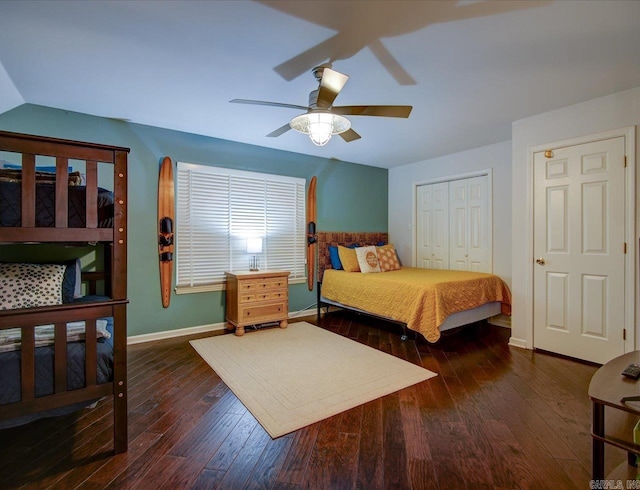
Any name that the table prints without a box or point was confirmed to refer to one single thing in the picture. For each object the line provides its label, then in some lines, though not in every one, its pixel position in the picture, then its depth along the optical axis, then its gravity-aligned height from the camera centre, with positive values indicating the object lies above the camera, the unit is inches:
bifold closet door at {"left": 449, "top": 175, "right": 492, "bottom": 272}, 176.7 +11.2
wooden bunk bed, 61.8 -10.4
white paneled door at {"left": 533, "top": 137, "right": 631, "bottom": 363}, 112.4 -2.1
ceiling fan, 81.2 +38.8
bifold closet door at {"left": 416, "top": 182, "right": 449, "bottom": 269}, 197.6 +11.8
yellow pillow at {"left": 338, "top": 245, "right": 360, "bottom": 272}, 186.1 -9.1
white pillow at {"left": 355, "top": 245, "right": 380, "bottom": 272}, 180.5 -8.8
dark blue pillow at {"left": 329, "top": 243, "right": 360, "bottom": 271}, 193.0 -9.0
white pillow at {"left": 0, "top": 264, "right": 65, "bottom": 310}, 78.7 -11.2
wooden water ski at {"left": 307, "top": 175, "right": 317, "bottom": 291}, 192.1 +7.7
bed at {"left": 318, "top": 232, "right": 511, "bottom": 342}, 131.0 -22.6
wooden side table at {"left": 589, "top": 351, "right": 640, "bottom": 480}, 46.3 -23.9
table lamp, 161.3 -1.4
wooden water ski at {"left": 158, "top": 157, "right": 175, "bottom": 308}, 144.9 +8.0
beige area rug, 85.4 -44.5
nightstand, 150.9 -27.4
